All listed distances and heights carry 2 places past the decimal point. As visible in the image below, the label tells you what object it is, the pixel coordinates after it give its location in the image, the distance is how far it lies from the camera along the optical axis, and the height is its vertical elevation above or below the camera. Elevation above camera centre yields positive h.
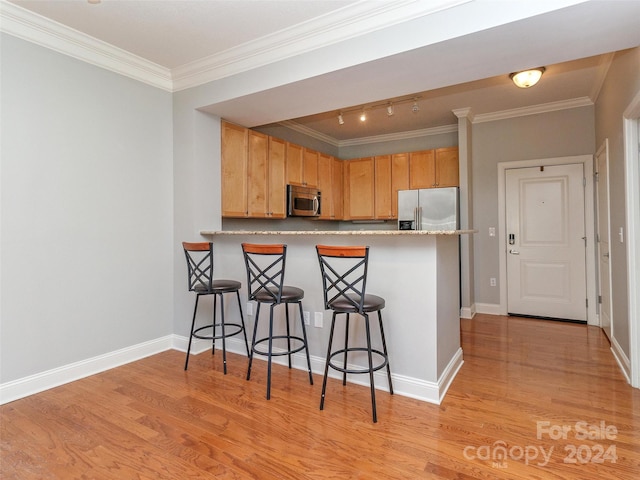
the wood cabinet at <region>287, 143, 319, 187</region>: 4.73 +1.11
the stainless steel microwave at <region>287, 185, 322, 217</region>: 4.67 +0.59
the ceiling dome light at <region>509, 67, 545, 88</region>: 3.30 +1.56
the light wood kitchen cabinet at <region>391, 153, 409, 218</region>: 5.47 +1.05
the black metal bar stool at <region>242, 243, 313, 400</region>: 2.49 -0.37
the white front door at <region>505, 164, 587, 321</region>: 4.41 -0.01
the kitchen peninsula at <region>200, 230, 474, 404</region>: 2.41 -0.43
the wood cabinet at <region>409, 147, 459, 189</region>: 5.14 +1.11
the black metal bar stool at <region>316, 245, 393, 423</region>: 2.15 -0.38
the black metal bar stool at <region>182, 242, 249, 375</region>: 2.91 -0.33
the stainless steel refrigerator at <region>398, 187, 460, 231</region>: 4.77 +0.47
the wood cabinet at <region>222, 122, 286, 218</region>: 3.74 +0.81
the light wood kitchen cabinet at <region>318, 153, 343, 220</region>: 5.47 +0.93
